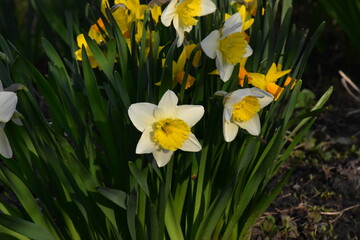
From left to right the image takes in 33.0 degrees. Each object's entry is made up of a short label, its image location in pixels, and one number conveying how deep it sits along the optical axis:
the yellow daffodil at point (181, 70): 1.54
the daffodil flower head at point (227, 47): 1.46
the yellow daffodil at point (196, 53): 1.53
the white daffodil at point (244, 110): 1.42
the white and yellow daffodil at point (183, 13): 1.49
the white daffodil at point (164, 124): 1.37
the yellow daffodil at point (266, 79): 1.57
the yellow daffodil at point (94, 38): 1.65
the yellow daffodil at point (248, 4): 1.75
